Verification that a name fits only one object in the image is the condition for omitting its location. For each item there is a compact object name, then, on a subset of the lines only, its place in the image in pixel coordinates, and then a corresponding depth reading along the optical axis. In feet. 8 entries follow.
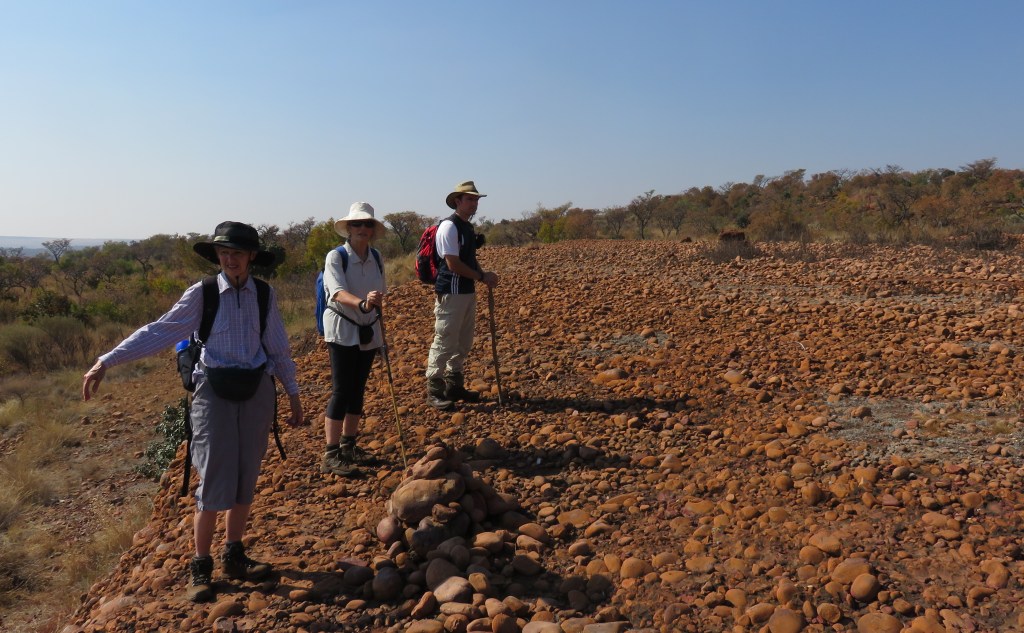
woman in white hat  11.99
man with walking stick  14.57
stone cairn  8.24
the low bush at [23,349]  39.78
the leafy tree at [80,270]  77.13
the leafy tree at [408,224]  103.96
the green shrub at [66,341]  41.24
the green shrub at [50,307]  49.15
